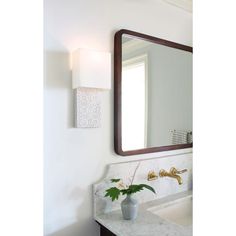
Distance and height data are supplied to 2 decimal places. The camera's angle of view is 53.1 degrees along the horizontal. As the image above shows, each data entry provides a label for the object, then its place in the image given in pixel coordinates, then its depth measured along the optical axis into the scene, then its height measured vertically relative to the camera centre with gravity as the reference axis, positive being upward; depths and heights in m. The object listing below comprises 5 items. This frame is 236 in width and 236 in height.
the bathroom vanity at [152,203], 1.25 -0.58
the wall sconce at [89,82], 1.27 +0.19
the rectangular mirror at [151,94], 1.52 +0.17
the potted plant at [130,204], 1.32 -0.49
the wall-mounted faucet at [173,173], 1.72 -0.42
